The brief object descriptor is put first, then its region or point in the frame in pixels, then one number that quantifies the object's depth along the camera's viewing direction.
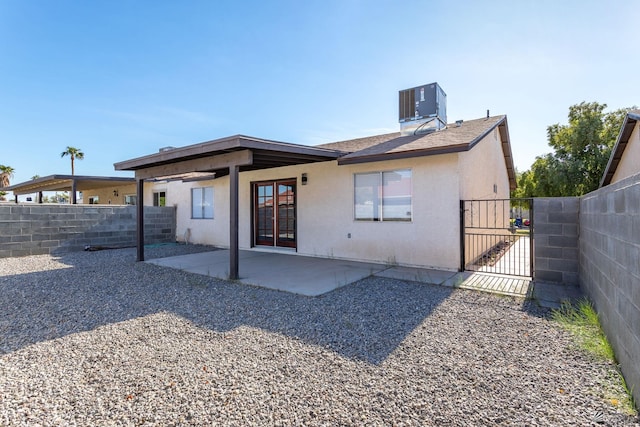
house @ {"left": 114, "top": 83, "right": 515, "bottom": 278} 6.55
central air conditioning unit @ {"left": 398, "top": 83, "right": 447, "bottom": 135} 8.62
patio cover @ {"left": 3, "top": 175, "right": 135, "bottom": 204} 13.63
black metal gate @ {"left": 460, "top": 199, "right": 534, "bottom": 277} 6.54
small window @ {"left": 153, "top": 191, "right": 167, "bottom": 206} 15.18
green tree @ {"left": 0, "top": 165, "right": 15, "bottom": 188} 29.67
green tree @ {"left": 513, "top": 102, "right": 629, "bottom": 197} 17.86
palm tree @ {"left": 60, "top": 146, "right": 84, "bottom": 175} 32.59
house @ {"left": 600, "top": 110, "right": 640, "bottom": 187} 8.41
